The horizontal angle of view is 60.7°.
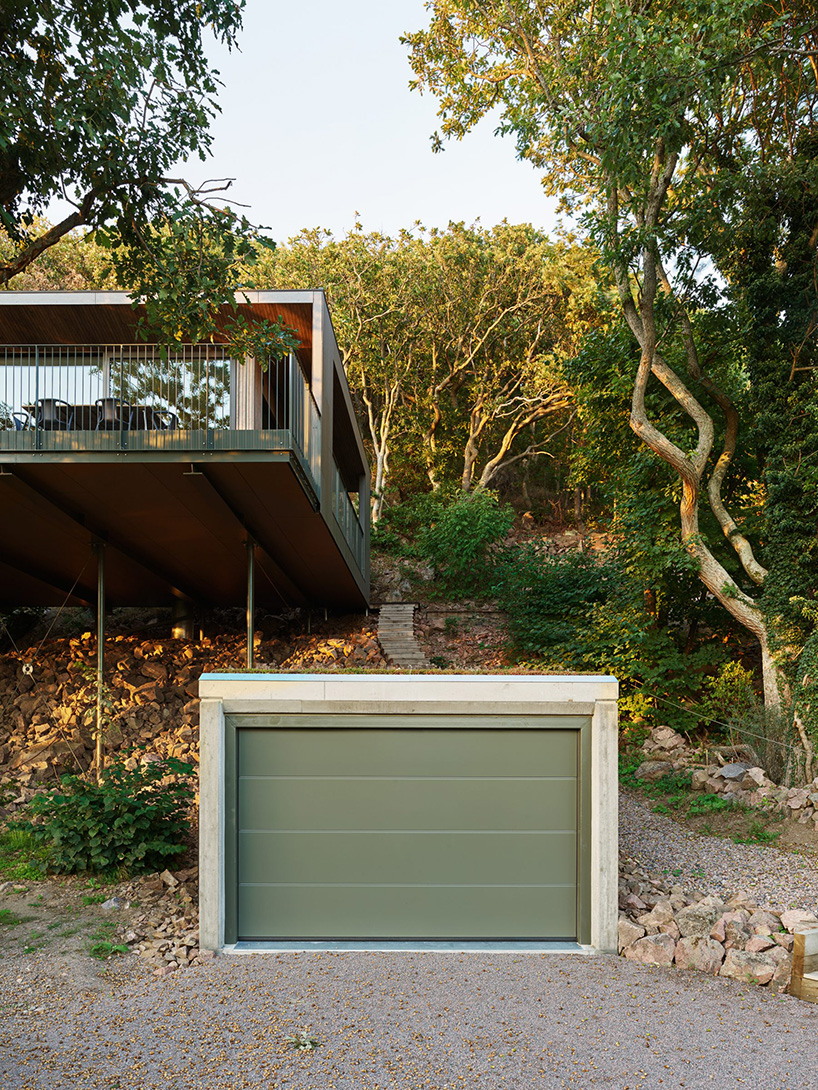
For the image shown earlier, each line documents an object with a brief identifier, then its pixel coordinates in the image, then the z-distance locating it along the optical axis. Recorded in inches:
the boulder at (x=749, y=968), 175.3
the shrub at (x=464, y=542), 647.8
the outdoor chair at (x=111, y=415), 304.8
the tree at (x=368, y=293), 813.2
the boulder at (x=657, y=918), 194.7
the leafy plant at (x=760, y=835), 281.7
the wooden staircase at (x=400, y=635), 498.3
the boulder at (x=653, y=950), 185.2
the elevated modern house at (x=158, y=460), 283.4
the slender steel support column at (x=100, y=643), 355.9
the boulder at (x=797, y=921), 185.9
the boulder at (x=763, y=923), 189.5
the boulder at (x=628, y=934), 190.2
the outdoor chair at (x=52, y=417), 318.0
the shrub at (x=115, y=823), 231.5
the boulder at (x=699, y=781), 337.7
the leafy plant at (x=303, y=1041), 141.2
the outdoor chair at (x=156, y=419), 314.8
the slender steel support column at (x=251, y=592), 378.9
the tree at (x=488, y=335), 828.6
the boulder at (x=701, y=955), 181.5
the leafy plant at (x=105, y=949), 187.3
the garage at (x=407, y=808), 193.6
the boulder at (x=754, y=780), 315.9
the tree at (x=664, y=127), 327.6
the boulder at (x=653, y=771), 369.7
